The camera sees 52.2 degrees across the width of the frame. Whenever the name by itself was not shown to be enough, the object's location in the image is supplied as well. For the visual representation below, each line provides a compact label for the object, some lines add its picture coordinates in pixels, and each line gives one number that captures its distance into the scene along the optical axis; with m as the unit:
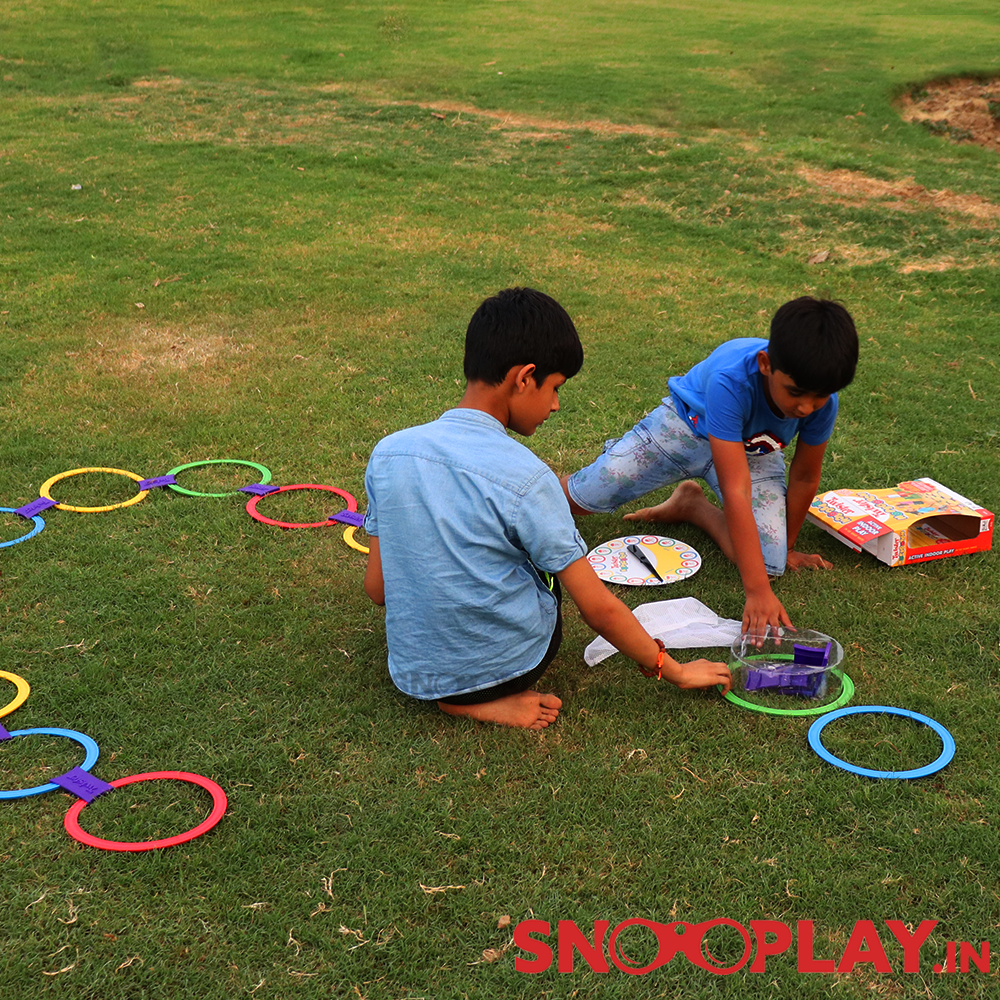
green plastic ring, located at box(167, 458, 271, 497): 5.14
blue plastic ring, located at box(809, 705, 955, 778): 3.13
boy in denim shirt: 3.05
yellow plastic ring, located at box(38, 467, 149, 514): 4.75
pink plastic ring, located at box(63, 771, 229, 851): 2.83
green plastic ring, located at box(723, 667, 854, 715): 3.44
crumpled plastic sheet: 3.78
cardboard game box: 4.41
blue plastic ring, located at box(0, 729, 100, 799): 3.03
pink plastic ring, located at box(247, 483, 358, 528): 4.70
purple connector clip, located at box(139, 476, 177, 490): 5.00
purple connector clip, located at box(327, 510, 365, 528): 4.74
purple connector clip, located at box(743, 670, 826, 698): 3.58
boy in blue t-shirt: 3.68
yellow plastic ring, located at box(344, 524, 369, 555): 4.52
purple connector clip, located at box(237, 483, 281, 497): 4.99
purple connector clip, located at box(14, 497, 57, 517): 4.72
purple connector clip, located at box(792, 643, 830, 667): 3.58
